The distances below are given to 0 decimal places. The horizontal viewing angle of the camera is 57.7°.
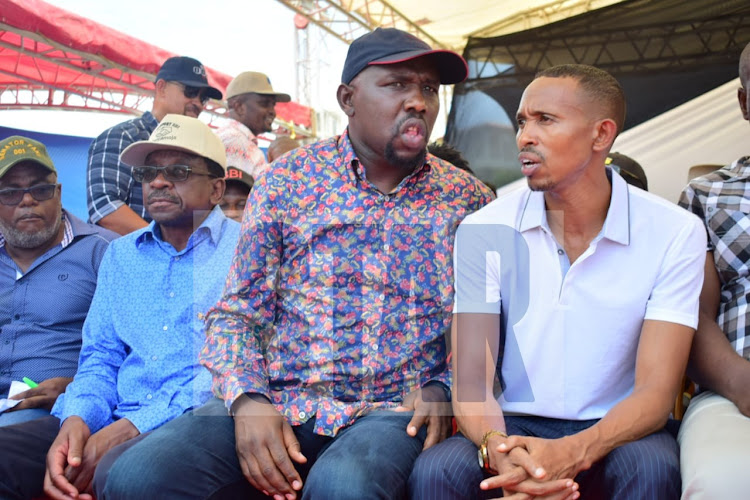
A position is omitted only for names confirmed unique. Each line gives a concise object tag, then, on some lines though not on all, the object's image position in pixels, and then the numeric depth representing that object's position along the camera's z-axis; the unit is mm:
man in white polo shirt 1834
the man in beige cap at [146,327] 2461
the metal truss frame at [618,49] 5652
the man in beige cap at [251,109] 4715
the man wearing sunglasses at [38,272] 3016
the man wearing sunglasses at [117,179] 3703
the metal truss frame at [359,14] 8195
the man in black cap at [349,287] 2168
